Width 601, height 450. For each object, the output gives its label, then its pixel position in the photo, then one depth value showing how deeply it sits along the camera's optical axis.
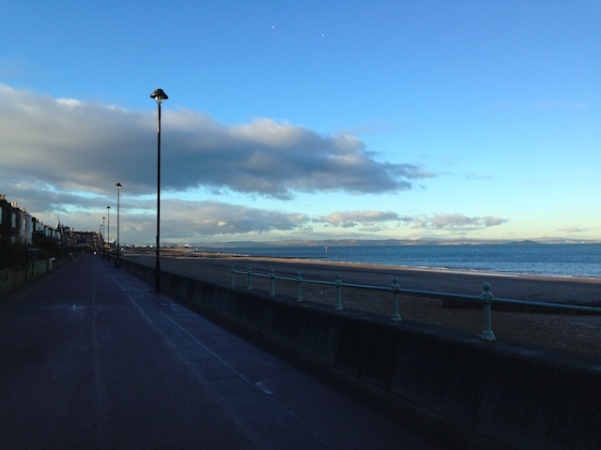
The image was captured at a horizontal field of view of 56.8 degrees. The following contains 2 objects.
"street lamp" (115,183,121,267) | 64.47
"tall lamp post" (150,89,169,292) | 27.48
